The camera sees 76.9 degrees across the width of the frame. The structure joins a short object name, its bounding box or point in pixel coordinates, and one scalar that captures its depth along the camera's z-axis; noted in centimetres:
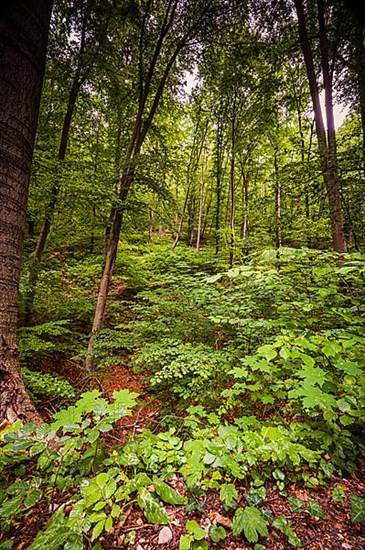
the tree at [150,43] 460
